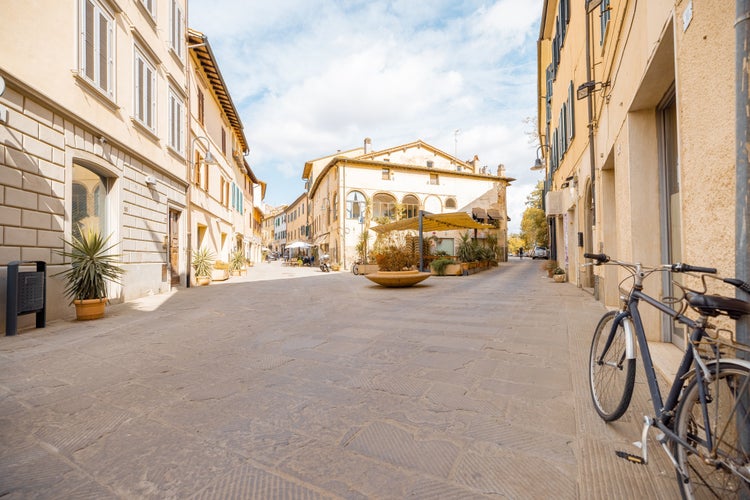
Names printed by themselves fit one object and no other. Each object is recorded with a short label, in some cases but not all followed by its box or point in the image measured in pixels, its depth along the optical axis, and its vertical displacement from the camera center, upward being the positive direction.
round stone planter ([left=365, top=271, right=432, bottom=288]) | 9.73 -0.62
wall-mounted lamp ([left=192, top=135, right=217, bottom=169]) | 11.47 +4.02
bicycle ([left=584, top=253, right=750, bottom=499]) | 1.25 -0.60
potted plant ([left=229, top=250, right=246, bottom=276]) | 17.12 -0.40
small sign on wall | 2.12 +1.43
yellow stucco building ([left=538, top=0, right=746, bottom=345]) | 1.82 +1.06
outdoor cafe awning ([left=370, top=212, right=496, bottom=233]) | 15.48 +1.45
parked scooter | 20.75 -0.68
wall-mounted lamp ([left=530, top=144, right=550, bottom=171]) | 13.95 +3.43
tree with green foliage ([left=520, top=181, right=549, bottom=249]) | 29.94 +2.92
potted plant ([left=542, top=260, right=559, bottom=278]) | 12.84 -0.48
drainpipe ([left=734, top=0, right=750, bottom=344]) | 1.45 +0.44
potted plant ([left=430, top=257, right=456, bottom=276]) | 14.59 -0.46
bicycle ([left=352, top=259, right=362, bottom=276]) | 17.22 -0.67
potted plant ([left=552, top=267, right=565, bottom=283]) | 11.17 -0.65
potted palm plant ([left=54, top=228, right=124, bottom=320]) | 5.81 -0.32
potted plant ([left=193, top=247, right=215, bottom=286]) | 12.20 -0.38
